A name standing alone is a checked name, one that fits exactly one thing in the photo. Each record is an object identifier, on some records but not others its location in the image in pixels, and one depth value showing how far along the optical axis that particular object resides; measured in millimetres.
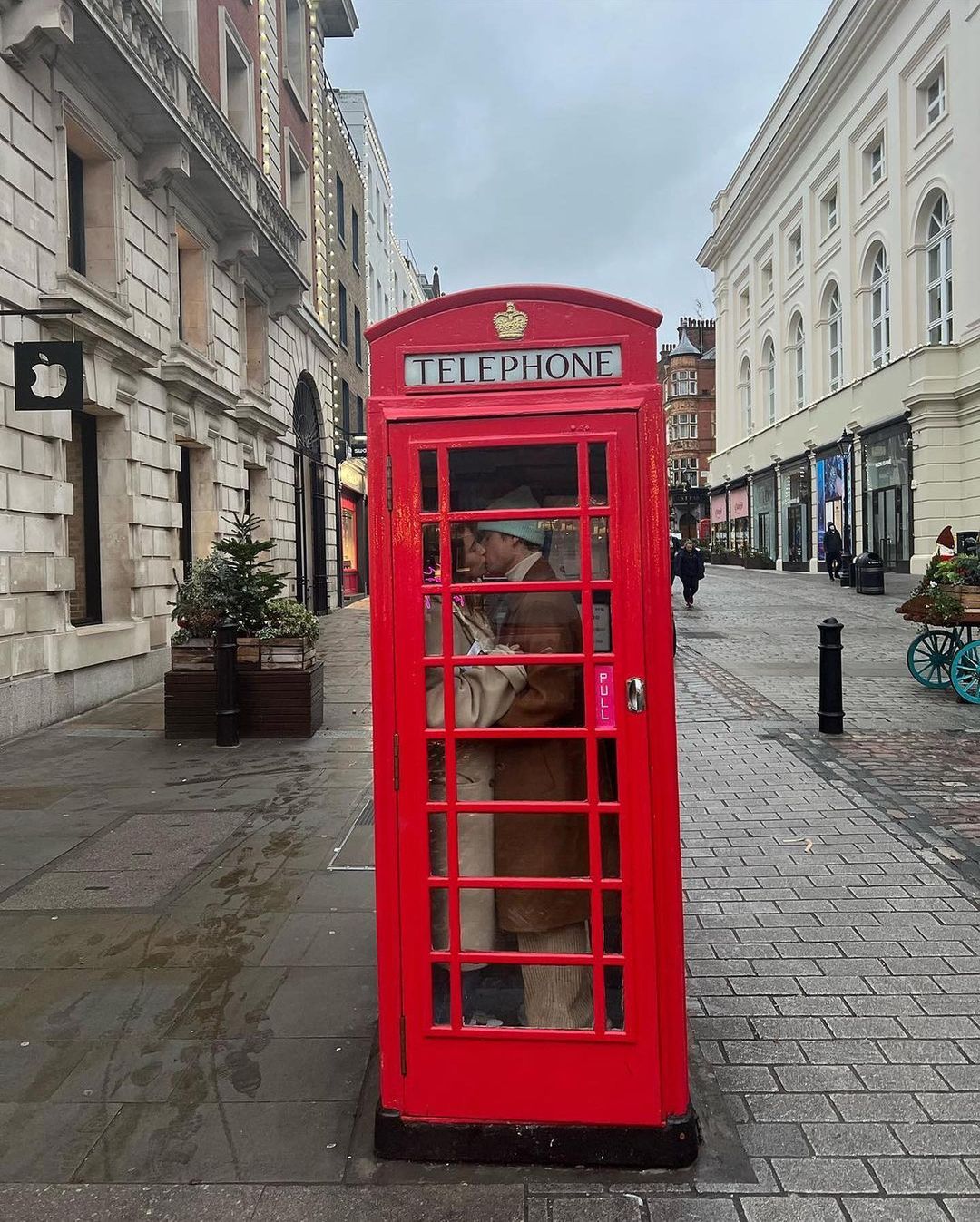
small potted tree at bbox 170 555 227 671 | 8531
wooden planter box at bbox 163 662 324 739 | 8492
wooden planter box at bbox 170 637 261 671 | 8516
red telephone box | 2537
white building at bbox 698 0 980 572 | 26984
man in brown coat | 2580
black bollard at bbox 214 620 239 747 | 8156
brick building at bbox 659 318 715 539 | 76625
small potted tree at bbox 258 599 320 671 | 8492
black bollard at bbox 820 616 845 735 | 8312
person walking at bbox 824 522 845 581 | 30625
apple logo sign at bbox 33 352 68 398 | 9105
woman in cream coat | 2605
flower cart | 9602
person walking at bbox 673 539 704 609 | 21188
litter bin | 24766
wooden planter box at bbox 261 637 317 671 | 8484
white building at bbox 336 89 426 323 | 38625
